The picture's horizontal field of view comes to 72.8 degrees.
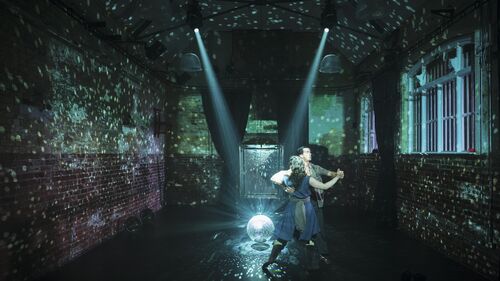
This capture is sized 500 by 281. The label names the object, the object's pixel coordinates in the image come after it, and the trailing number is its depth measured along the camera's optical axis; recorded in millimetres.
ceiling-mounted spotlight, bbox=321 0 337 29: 6031
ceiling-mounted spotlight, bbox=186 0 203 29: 6016
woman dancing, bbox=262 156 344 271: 3955
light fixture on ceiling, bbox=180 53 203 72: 7605
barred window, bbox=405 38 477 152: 4820
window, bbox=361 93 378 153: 8477
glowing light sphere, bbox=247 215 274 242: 5047
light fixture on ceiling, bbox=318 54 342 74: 7746
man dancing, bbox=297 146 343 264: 4395
